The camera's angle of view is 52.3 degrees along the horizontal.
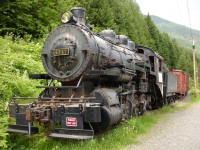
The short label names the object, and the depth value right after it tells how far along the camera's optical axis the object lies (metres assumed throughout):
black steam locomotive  4.56
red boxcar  18.85
